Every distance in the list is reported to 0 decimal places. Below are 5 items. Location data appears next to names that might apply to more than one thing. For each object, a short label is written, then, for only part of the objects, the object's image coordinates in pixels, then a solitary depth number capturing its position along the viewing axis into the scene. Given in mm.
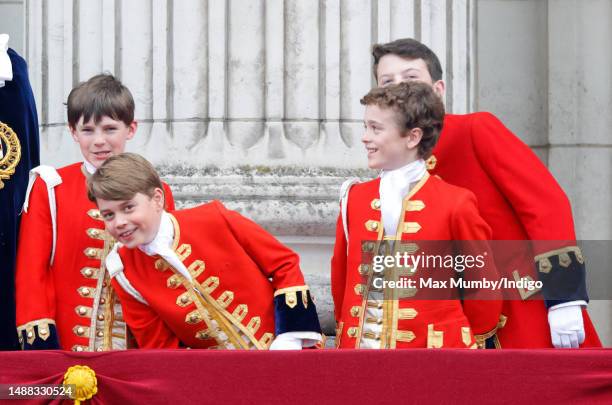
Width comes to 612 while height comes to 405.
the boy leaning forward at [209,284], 9656
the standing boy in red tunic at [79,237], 10008
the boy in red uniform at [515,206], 9805
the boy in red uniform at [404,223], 9477
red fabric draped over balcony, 8453
